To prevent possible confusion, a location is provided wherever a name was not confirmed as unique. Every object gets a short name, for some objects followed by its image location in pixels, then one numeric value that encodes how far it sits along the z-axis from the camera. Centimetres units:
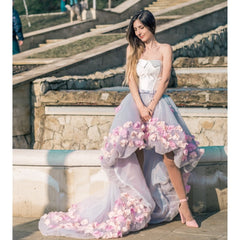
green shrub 2650
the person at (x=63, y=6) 2388
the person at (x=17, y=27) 1342
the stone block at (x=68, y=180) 571
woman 515
